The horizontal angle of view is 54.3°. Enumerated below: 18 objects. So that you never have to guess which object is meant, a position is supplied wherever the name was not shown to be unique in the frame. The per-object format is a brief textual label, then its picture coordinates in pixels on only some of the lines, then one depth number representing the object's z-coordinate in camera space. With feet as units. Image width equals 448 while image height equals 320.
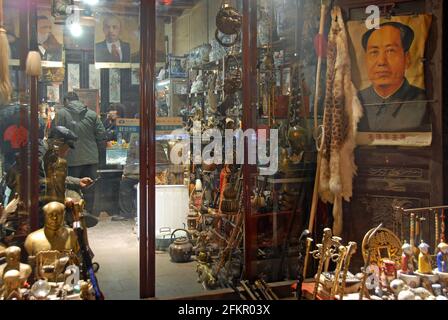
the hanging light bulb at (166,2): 11.98
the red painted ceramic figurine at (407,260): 8.92
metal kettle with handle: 13.16
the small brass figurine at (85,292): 8.07
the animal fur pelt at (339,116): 12.30
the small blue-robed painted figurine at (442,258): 8.98
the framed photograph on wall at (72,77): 11.25
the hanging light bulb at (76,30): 11.46
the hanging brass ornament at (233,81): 13.48
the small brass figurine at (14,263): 8.23
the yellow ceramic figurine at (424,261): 8.91
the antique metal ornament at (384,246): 9.57
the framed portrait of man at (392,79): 11.62
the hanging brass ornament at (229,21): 13.16
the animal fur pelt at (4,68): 10.52
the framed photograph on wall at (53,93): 11.11
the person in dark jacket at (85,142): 11.52
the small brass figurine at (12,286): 7.70
